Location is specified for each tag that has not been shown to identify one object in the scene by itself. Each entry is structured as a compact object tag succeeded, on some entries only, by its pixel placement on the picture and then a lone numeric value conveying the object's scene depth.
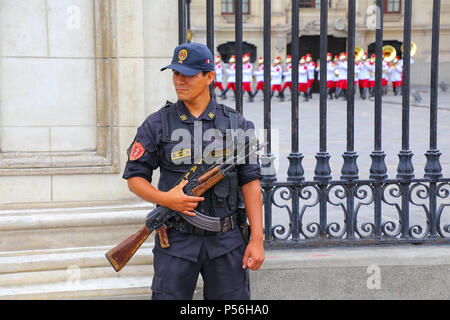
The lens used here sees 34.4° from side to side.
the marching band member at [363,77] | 27.73
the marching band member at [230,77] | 27.83
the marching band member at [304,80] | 27.70
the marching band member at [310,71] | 28.22
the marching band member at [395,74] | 29.69
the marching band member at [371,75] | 28.59
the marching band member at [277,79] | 27.09
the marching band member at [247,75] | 26.41
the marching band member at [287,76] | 28.81
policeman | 3.55
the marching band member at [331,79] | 29.09
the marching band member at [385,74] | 29.81
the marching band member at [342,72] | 28.66
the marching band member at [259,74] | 26.48
